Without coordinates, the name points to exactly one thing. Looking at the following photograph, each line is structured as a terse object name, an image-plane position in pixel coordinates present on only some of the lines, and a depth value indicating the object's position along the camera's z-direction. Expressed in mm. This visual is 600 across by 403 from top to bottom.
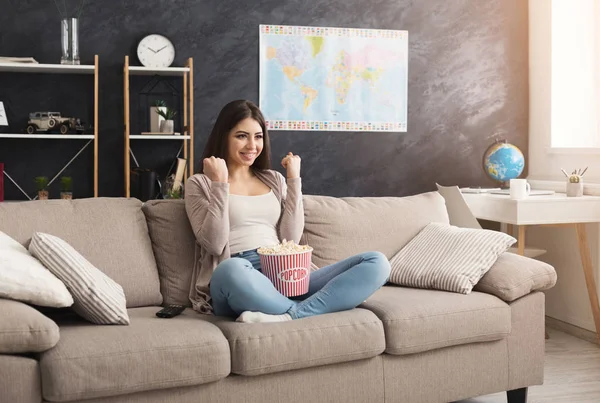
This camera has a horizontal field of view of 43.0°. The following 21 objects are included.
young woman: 2590
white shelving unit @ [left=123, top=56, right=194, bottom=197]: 4242
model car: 4199
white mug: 3994
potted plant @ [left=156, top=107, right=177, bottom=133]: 4328
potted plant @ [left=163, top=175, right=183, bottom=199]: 4258
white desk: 3922
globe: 4594
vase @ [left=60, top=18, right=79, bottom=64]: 4211
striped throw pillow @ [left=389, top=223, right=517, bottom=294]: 2977
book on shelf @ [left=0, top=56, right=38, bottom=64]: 4086
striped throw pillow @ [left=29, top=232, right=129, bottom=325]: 2395
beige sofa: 2219
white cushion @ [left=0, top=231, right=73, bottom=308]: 2262
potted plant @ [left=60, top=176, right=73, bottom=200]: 4293
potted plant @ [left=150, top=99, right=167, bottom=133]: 4402
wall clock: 4434
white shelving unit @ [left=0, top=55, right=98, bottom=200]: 4082
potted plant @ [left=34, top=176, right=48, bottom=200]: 4262
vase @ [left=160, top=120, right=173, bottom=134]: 4324
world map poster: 4656
